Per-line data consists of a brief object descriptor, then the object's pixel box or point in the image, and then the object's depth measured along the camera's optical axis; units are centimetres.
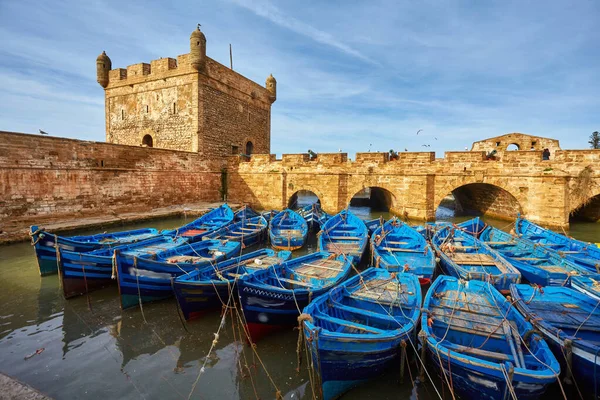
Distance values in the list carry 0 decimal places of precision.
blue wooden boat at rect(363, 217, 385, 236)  1172
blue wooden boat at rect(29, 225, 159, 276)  706
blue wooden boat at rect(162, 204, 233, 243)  974
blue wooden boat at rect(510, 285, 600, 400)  349
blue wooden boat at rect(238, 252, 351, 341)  480
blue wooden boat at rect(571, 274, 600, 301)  519
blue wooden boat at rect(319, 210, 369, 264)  872
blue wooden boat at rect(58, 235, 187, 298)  641
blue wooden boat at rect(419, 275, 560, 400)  319
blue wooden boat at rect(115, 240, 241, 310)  584
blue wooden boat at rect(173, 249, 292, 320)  530
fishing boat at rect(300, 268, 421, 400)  360
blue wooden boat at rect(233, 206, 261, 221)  1316
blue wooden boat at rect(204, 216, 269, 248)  1005
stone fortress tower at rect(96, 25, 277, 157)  1823
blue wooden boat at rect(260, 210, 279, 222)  1380
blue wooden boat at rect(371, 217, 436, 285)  679
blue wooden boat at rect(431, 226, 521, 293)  614
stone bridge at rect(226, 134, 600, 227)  1352
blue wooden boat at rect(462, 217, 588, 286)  643
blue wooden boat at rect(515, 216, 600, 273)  717
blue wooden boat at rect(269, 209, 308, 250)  1034
